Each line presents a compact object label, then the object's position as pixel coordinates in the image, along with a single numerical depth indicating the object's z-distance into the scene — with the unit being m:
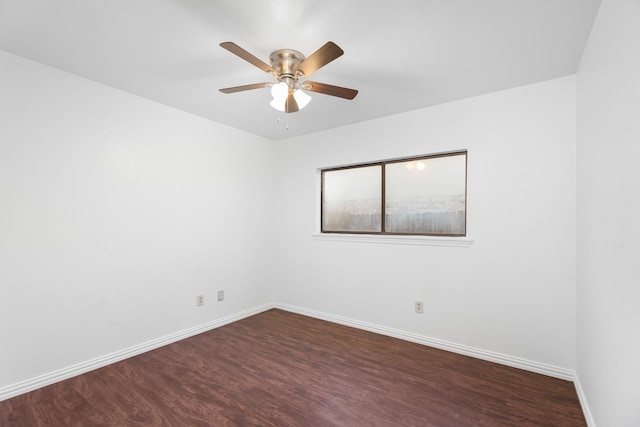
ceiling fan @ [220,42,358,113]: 1.96
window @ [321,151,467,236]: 2.96
